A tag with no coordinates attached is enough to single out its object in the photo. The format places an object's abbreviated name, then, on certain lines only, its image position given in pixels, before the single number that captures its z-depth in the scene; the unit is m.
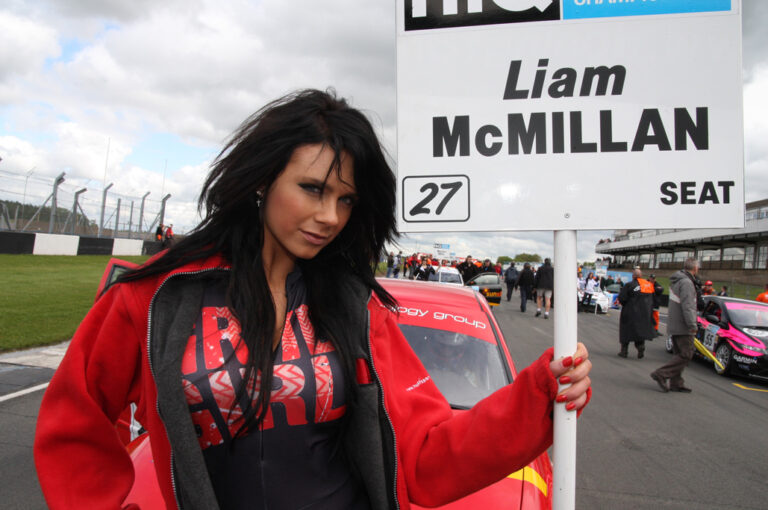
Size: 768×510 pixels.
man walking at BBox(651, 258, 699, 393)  7.52
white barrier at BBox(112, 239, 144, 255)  24.52
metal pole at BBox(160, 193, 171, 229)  24.73
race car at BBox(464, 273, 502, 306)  17.61
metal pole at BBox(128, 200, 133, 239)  23.83
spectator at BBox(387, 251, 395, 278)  29.01
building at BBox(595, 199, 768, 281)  42.00
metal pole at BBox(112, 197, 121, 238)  22.24
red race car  1.96
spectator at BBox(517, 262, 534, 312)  18.75
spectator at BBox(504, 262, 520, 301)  24.12
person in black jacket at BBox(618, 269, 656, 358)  10.06
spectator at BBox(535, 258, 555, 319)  16.33
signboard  1.40
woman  1.23
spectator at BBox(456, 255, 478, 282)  22.64
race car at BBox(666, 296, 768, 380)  8.47
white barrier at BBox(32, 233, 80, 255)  19.62
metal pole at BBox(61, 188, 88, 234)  20.04
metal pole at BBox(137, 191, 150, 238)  23.78
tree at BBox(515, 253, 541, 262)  129.75
